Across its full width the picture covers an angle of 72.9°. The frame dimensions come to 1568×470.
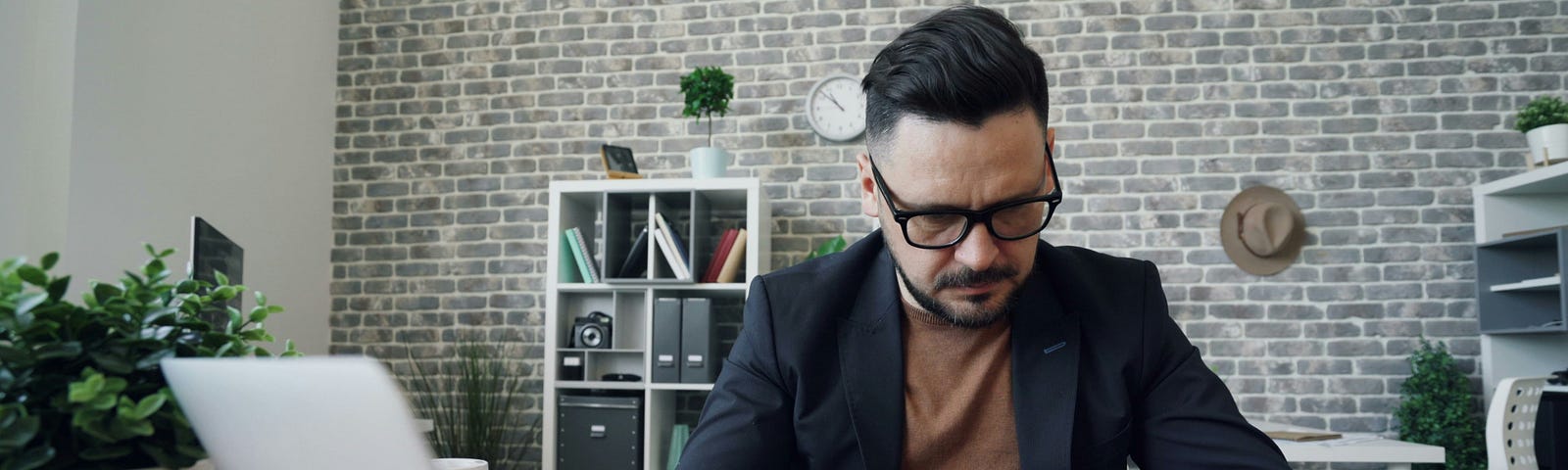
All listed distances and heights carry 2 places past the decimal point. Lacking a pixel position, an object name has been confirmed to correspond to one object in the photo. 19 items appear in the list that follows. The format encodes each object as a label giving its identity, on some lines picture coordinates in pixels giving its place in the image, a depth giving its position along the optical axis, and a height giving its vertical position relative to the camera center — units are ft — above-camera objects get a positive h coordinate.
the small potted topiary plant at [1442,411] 12.86 -1.67
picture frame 14.08 +1.49
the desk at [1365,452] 10.40 -1.76
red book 13.84 +0.21
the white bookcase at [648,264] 13.66 +0.10
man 4.01 -0.25
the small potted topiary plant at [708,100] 13.93 +2.30
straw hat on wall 14.02 +0.59
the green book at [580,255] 14.03 +0.23
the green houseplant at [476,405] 14.70 -1.91
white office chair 10.59 -1.51
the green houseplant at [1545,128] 12.74 +1.80
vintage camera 14.03 -0.82
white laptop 2.00 -0.29
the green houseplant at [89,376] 2.53 -0.26
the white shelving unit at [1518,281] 13.42 -0.06
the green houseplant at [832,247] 13.96 +0.35
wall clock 14.89 +2.34
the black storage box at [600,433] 13.43 -2.06
